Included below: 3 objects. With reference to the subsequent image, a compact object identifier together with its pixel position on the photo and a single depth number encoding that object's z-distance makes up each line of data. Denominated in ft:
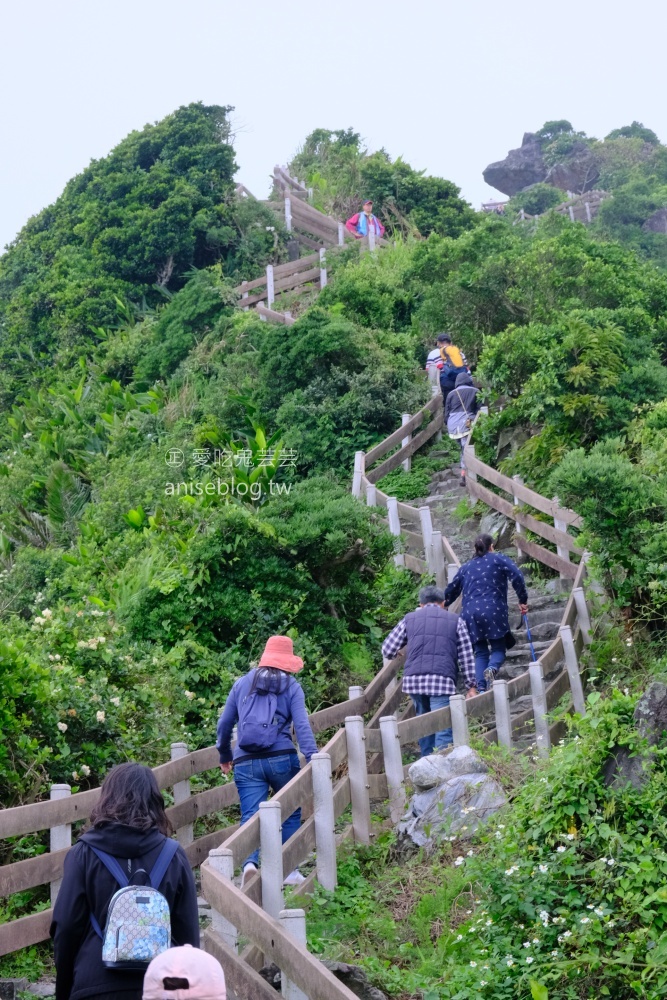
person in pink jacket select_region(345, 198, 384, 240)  99.76
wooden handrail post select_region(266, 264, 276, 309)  90.94
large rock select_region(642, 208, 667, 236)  165.71
